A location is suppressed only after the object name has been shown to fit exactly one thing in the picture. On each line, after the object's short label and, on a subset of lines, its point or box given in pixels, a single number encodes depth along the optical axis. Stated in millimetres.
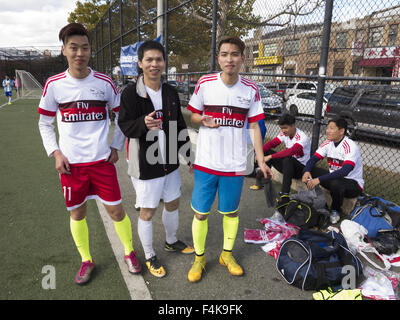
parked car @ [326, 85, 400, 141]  5164
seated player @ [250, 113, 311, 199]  4309
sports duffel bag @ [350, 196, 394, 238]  3251
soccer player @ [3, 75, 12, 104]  18959
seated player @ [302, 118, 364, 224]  3727
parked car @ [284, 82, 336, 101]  5648
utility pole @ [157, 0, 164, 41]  8148
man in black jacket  2354
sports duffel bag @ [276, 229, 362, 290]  2520
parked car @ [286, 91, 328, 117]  6504
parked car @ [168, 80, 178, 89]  10037
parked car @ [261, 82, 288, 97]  5641
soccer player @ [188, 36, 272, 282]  2465
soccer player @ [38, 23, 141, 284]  2326
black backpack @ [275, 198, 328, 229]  3516
